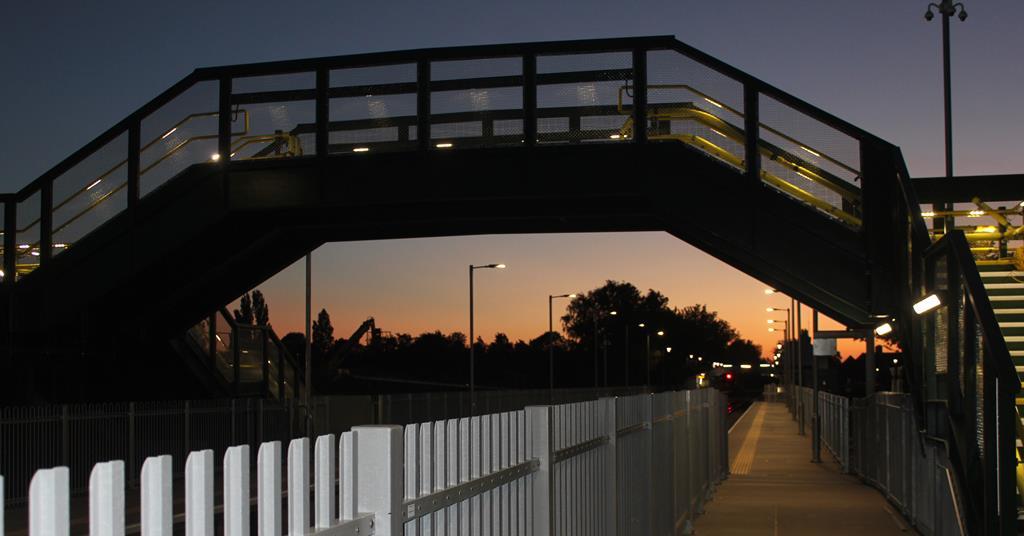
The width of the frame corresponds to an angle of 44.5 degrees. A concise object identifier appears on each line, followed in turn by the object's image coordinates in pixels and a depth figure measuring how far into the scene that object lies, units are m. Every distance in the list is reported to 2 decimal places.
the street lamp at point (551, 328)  64.65
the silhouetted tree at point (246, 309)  170.62
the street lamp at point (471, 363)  42.34
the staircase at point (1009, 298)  14.59
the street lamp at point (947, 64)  26.42
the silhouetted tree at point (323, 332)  179.12
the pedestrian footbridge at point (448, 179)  18.94
